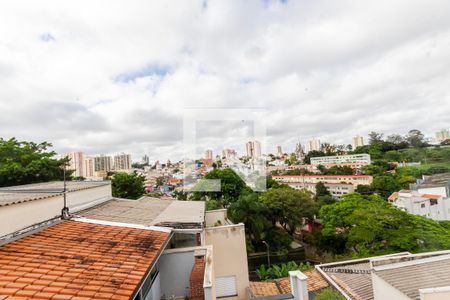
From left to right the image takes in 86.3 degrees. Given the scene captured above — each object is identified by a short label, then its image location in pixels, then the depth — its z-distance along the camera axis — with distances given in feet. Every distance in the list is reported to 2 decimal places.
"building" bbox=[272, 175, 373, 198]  122.61
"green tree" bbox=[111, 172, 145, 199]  49.43
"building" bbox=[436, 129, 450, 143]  115.94
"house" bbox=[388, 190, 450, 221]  67.97
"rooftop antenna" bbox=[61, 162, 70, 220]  14.15
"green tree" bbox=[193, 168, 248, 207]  70.85
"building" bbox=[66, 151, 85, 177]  93.45
